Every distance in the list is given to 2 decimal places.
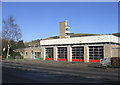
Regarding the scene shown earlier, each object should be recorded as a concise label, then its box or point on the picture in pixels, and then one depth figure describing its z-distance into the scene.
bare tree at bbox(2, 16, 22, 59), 33.62
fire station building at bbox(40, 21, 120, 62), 22.43
